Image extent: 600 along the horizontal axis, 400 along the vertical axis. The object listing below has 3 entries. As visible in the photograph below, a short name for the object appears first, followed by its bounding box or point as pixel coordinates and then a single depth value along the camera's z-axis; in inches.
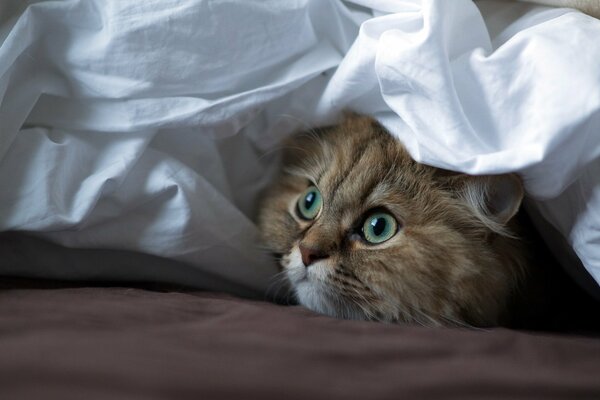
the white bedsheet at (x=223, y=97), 18.4
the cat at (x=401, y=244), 19.5
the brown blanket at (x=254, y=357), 15.5
